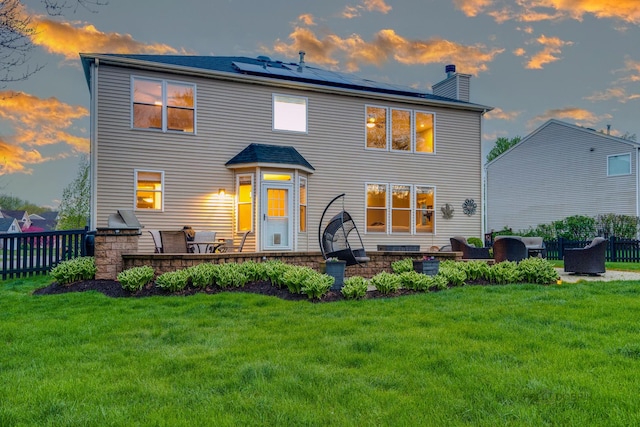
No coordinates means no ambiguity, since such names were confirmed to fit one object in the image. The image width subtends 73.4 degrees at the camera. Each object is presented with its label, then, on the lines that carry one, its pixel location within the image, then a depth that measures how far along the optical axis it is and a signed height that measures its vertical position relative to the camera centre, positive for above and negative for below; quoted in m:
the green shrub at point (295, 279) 6.76 -0.84
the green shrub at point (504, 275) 8.20 -0.92
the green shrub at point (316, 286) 6.48 -0.91
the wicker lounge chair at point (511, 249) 10.04 -0.53
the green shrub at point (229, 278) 7.21 -0.87
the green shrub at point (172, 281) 6.96 -0.90
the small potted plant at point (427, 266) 8.18 -0.75
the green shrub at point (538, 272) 8.16 -0.87
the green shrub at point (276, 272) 7.22 -0.79
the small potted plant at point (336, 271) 7.29 -0.76
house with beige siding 11.67 +2.31
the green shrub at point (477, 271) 8.35 -0.86
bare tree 5.27 +2.44
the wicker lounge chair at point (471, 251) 11.84 -0.67
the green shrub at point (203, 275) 7.14 -0.82
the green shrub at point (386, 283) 7.05 -0.94
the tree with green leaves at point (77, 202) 23.39 +1.32
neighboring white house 20.67 +2.69
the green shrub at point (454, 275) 7.80 -0.88
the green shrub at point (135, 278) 6.91 -0.85
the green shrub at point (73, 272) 7.62 -0.82
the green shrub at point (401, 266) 8.91 -0.83
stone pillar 7.80 -0.44
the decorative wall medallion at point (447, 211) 15.09 +0.55
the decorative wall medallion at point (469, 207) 15.41 +0.71
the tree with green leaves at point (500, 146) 51.22 +9.77
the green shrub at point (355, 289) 6.64 -0.97
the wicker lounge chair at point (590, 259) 10.30 -0.77
